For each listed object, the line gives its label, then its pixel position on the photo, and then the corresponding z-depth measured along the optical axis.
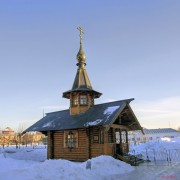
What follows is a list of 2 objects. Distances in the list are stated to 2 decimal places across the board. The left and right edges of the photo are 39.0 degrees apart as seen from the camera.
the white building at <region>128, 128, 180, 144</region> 105.06
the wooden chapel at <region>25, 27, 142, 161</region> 21.25
